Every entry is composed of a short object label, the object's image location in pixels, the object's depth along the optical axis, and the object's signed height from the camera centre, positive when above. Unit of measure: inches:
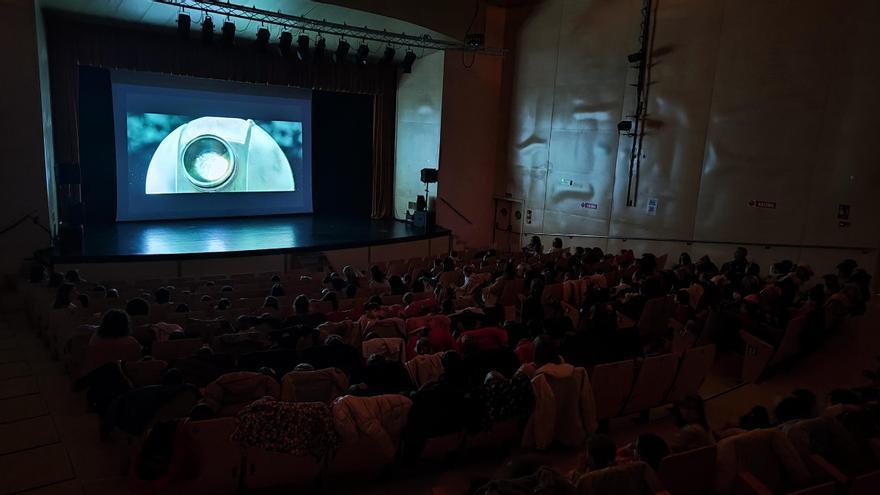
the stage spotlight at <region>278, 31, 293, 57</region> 433.1 +113.9
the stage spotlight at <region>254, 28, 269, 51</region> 416.8 +111.0
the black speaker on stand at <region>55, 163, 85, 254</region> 380.2 -26.4
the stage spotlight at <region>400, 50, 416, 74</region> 522.3 +125.2
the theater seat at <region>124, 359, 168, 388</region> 157.9 -56.2
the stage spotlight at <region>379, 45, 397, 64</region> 469.3 +116.9
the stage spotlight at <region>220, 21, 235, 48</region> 397.1 +108.5
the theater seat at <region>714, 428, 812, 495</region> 117.3 -54.6
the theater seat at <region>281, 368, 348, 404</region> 147.9 -54.5
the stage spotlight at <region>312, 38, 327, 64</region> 436.8 +110.2
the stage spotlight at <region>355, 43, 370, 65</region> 448.8 +111.9
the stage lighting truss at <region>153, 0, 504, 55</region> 357.1 +123.8
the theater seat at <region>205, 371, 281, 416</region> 140.3 -53.8
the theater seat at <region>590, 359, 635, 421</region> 160.6 -54.3
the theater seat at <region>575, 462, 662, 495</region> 101.3 -52.0
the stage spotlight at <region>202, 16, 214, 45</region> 393.7 +108.5
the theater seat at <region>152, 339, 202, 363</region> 185.0 -58.0
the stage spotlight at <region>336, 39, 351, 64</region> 452.6 +115.4
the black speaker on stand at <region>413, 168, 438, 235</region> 551.8 -19.1
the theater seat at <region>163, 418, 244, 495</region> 122.3 -63.6
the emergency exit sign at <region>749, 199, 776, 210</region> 361.7 +4.5
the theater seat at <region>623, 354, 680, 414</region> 167.5 -55.1
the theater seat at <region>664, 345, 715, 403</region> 174.2 -53.1
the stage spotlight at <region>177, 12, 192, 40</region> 384.8 +109.7
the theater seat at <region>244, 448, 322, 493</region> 130.0 -68.5
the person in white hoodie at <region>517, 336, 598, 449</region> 149.8 -57.6
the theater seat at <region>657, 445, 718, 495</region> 112.6 -55.3
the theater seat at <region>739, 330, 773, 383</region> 197.6 -53.3
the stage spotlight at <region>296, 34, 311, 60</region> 422.4 +109.1
